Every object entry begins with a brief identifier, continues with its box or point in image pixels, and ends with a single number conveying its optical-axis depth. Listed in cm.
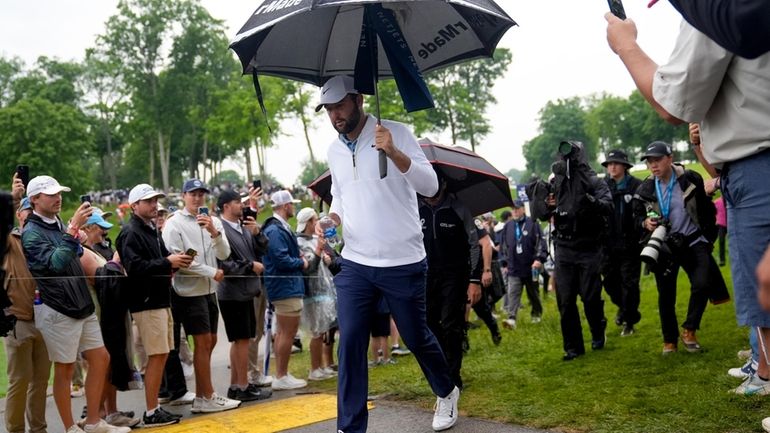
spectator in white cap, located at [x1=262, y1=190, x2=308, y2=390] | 845
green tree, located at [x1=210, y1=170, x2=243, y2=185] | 16289
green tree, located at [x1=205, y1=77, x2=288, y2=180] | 4678
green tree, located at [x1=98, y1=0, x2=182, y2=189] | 6050
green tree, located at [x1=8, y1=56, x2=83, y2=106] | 6969
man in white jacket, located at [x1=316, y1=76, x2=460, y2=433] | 486
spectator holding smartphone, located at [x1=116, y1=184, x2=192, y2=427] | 670
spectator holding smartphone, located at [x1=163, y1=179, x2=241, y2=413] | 725
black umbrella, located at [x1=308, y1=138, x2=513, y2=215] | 700
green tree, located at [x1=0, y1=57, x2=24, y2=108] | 7319
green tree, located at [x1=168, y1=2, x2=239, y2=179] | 6194
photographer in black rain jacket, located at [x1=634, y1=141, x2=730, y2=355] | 695
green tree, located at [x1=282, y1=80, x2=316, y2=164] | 4612
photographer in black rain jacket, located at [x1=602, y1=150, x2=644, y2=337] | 916
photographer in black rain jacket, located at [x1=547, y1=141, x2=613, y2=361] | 763
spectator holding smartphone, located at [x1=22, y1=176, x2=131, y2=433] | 598
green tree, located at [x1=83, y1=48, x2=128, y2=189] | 7038
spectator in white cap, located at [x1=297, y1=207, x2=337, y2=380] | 902
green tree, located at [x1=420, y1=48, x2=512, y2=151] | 6288
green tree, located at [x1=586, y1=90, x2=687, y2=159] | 9200
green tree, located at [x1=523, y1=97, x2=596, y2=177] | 11988
